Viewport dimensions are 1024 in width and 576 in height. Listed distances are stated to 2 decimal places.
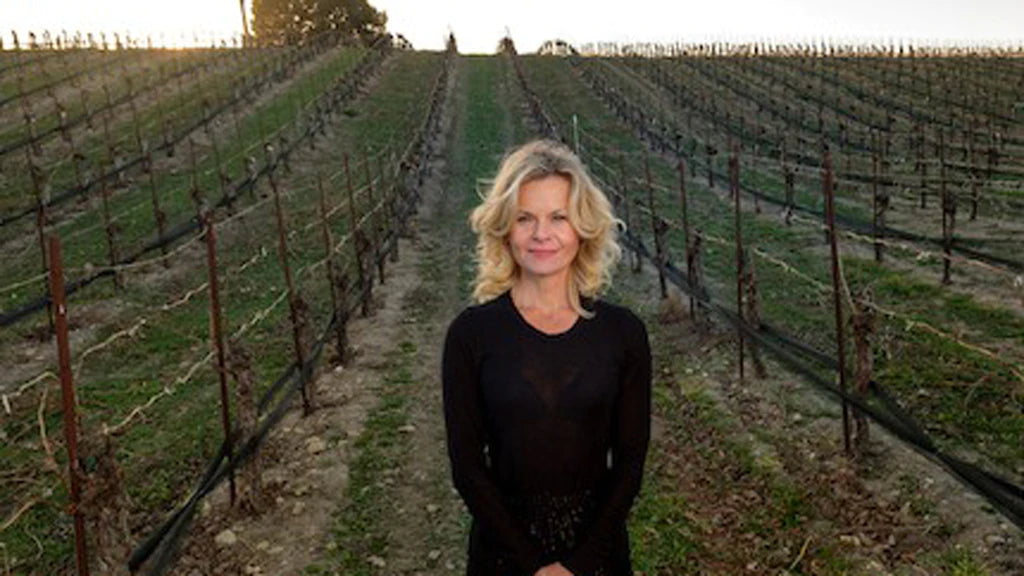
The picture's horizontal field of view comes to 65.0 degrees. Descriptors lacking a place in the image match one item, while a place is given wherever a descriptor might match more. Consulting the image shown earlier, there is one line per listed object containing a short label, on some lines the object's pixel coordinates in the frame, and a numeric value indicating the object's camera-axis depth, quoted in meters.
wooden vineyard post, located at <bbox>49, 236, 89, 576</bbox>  3.56
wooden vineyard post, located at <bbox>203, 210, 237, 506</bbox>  5.91
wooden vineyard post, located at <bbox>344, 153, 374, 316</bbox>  11.77
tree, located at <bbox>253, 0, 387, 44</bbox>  57.78
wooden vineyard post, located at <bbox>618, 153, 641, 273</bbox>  13.44
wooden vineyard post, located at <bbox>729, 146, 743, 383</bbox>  8.16
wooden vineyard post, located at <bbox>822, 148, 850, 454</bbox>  6.12
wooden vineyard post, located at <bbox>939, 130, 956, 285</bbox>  11.73
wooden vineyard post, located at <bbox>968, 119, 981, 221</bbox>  13.96
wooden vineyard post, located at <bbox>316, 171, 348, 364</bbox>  9.75
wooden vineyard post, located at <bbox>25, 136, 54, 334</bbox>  10.51
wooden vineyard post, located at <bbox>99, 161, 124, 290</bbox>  12.98
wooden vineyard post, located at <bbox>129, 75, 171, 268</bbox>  14.06
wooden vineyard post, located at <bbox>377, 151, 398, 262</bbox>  15.57
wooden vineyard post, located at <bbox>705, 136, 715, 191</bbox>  20.49
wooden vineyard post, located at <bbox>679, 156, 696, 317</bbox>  9.91
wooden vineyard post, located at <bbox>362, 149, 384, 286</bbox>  13.54
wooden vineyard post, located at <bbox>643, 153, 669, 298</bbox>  11.45
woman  2.64
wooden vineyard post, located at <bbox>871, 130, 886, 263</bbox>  12.67
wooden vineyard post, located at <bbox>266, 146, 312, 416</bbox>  7.86
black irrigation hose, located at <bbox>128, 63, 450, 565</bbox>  4.68
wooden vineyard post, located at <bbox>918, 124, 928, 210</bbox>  14.64
